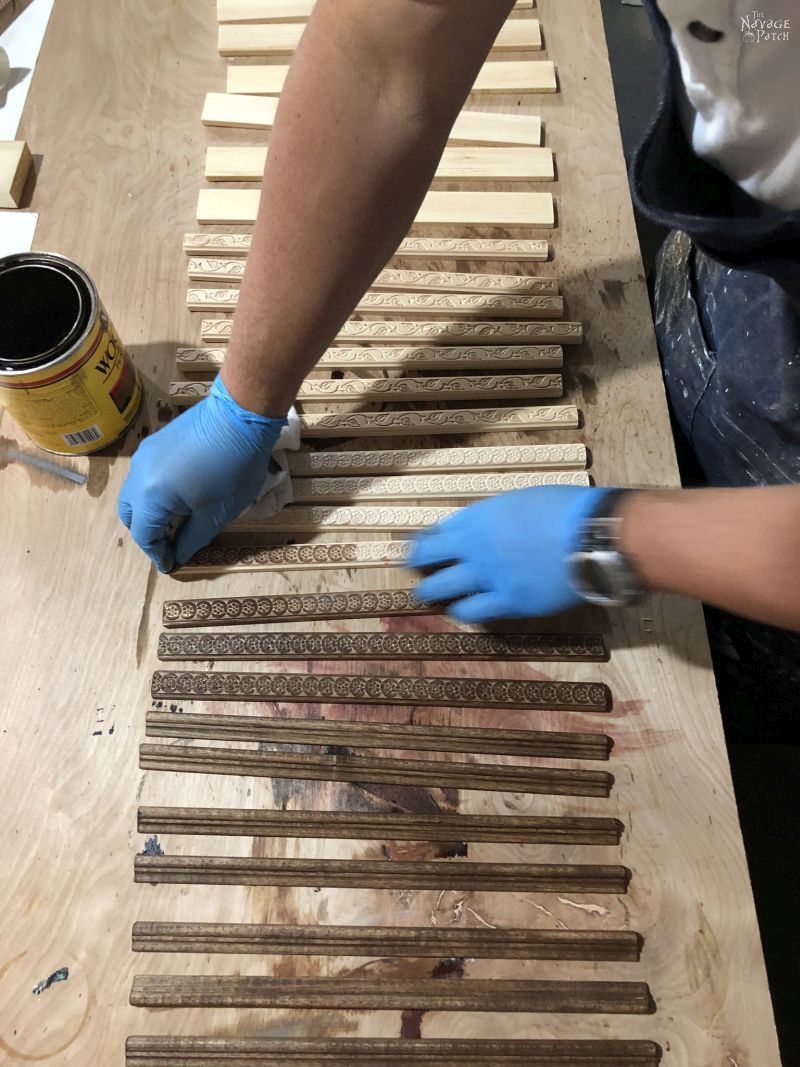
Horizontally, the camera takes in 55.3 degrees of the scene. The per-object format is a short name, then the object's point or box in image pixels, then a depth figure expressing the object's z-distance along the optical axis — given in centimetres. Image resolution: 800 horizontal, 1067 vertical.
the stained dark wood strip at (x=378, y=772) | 108
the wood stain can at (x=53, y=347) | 103
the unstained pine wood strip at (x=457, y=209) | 145
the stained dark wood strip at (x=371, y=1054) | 95
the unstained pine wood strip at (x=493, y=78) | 158
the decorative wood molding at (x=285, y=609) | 117
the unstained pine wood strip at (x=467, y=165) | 149
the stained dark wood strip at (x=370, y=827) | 105
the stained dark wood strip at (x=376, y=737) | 110
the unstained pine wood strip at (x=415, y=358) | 133
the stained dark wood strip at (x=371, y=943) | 100
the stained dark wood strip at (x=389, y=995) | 97
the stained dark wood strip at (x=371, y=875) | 103
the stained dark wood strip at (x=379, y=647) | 115
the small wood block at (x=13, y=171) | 144
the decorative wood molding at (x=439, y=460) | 126
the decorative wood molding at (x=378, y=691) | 112
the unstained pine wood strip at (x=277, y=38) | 162
